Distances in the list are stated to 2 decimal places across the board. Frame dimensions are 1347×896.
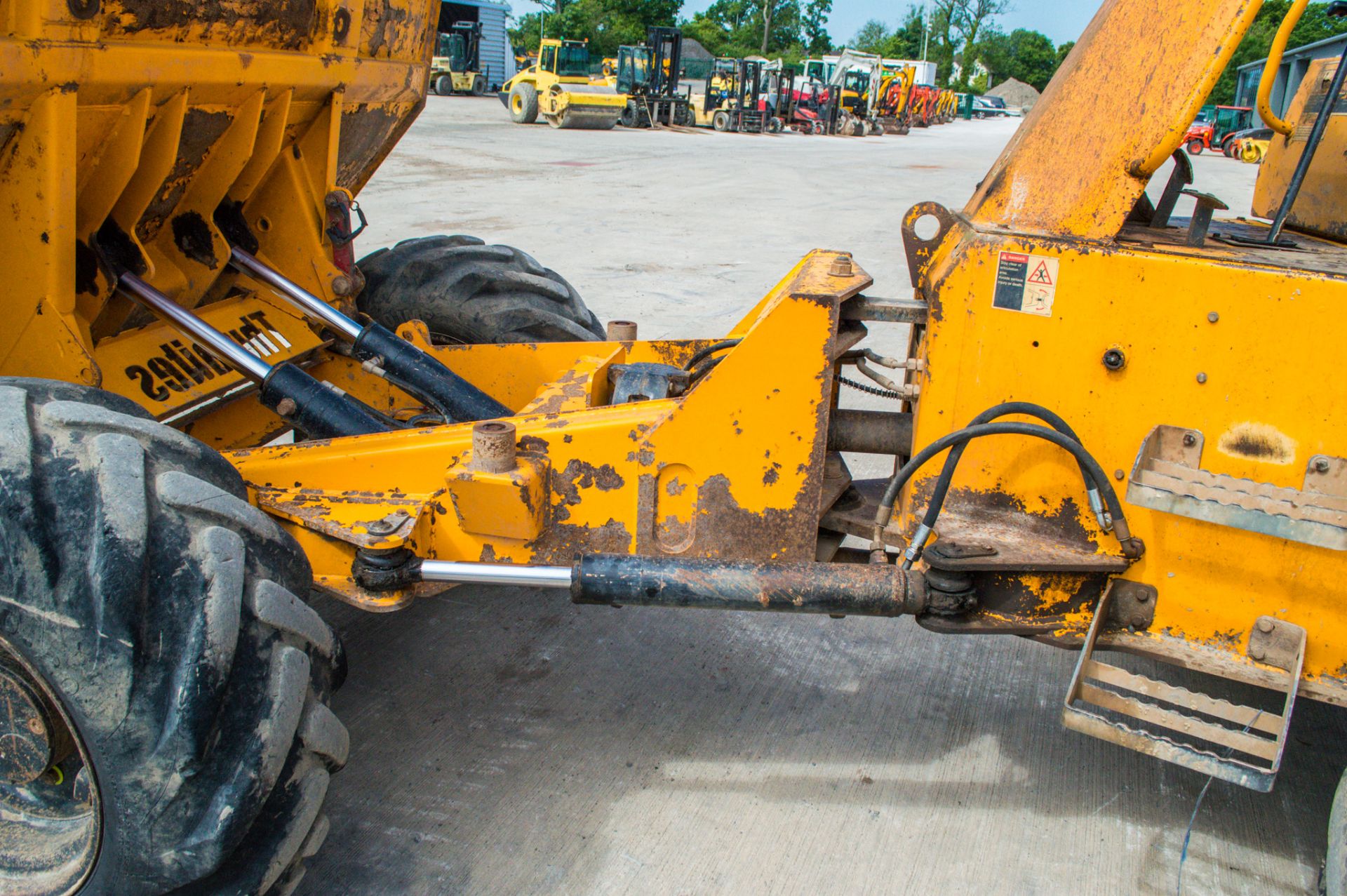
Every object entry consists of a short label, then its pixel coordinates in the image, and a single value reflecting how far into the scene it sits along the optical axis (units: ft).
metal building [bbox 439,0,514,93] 163.22
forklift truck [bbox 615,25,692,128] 100.27
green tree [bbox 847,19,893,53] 335.88
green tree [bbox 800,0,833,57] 279.69
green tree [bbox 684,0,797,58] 241.35
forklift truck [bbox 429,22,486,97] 125.80
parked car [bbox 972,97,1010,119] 240.32
